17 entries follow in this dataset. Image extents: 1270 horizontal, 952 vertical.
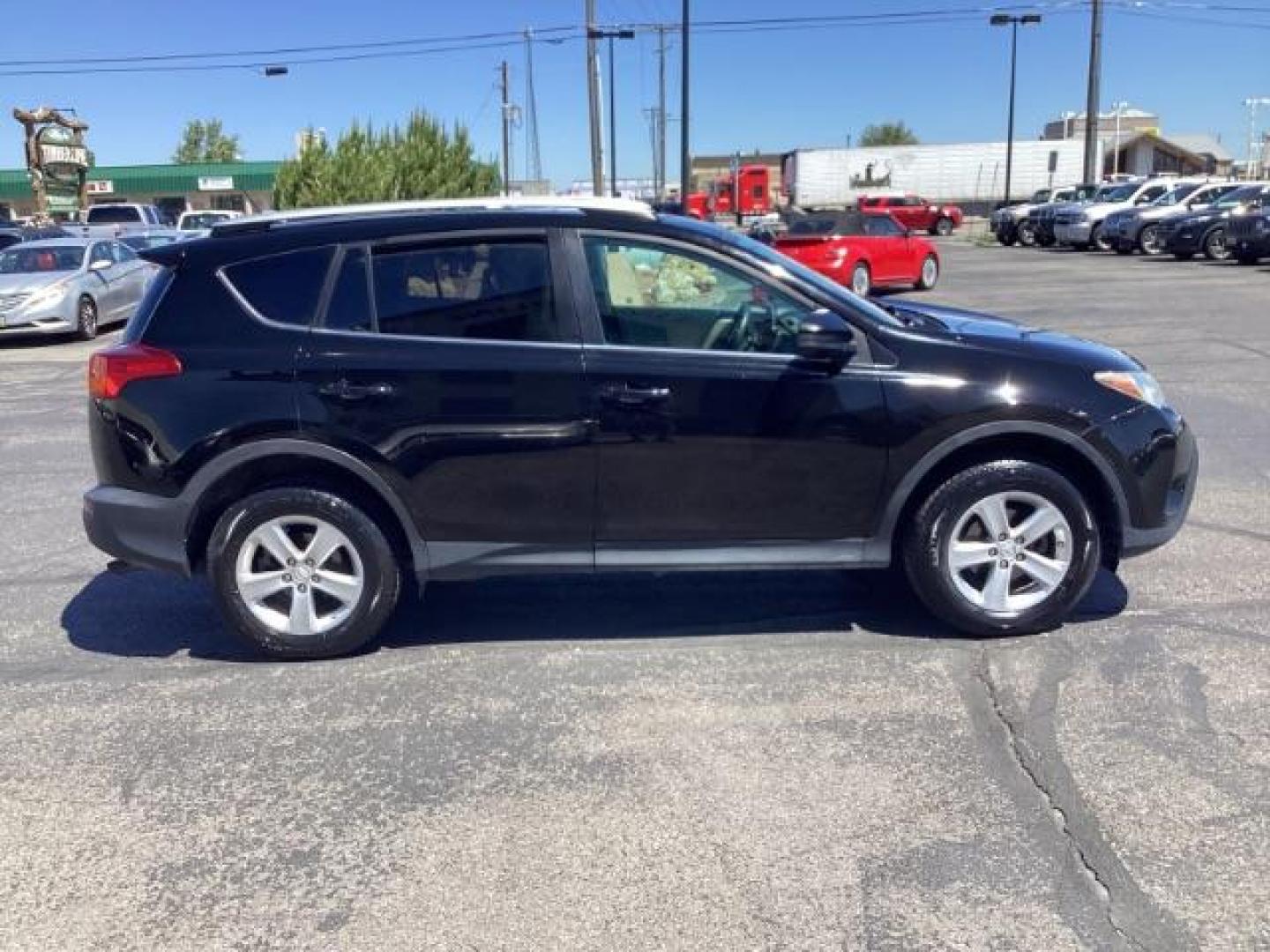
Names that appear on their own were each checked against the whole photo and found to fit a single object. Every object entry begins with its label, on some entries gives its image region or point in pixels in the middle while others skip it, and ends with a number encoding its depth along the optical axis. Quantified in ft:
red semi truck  213.87
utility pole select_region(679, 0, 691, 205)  82.38
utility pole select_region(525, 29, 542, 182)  153.58
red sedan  64.49
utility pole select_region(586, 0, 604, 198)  93.04
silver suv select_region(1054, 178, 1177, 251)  107.04
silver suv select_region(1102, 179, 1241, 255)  96.37
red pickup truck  165.61
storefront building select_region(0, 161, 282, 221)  222.07
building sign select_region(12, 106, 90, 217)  119.85
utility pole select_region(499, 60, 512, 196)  174.73
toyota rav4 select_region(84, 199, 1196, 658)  14.97
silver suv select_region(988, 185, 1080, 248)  126.31
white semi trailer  201.98
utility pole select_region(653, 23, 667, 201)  177.06
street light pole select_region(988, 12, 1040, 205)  151.84
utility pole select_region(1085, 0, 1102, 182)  126.62
